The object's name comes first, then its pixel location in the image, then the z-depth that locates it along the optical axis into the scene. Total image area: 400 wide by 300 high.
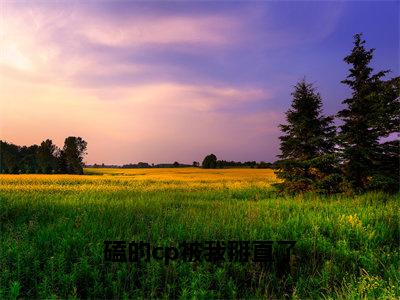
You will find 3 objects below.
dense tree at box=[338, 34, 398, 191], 16.88
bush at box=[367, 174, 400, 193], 16.25
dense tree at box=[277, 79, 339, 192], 17.39
